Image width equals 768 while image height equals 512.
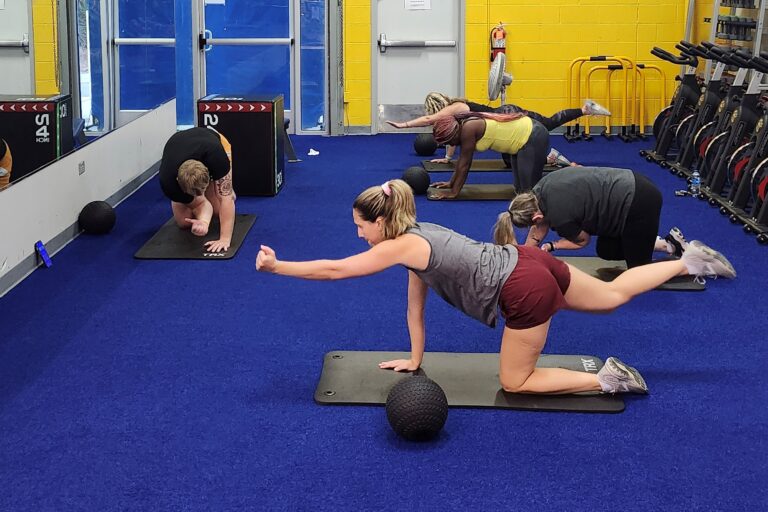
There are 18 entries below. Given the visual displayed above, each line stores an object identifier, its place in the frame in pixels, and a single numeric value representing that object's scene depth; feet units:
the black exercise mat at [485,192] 26.37
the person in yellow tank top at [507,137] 24.77
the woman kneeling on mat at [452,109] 25.52
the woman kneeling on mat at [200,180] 19.77
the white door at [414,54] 36.42
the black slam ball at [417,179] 26.73
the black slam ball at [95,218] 22.50
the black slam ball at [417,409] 12.05
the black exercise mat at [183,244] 20.74
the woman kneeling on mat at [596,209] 16.34
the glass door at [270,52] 36.83
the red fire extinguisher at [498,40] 35.29
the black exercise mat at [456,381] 13.35
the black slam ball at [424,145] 32.37
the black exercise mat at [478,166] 30.14
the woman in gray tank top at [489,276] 12.53
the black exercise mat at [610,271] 18.72
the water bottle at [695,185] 26.45
